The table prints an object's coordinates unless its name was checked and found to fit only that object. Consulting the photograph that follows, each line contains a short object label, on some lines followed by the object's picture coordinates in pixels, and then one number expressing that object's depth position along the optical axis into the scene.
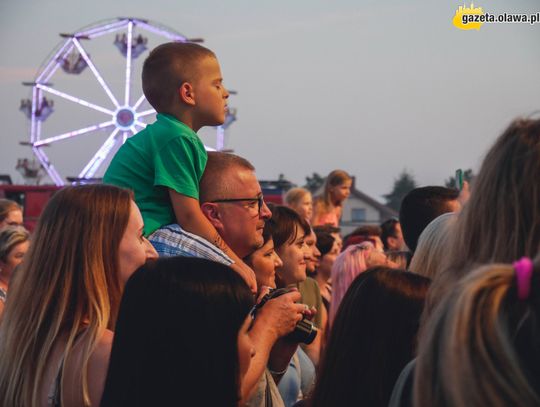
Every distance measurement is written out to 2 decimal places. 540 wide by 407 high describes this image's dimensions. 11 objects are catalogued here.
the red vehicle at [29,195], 19.97
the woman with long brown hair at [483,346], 1.62
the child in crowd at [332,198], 10.79
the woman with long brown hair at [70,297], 2.81
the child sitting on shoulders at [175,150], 3.74
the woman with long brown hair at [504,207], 2.19
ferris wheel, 26.38
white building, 73.44
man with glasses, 3.91
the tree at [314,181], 82.62
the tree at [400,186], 90.00
